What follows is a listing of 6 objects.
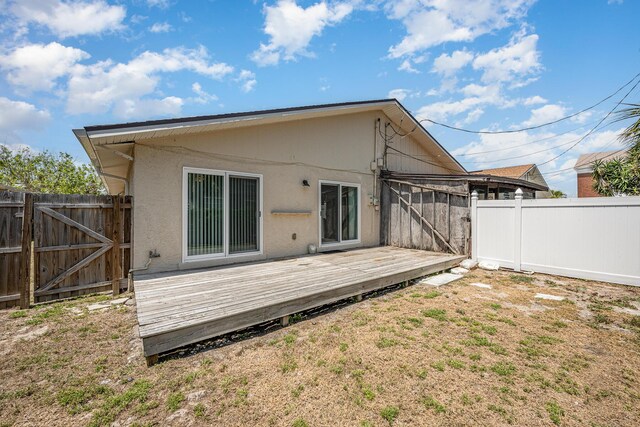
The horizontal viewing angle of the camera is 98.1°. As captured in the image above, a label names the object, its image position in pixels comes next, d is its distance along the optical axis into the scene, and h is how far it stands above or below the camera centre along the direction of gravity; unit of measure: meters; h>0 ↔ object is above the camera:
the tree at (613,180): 11.09 +1.40
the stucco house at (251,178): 5.16 +0.84
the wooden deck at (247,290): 3.15 -1.19
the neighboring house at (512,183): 8.24 +1.00
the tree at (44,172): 17.05 +2.71
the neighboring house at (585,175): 21.30 +2.97
